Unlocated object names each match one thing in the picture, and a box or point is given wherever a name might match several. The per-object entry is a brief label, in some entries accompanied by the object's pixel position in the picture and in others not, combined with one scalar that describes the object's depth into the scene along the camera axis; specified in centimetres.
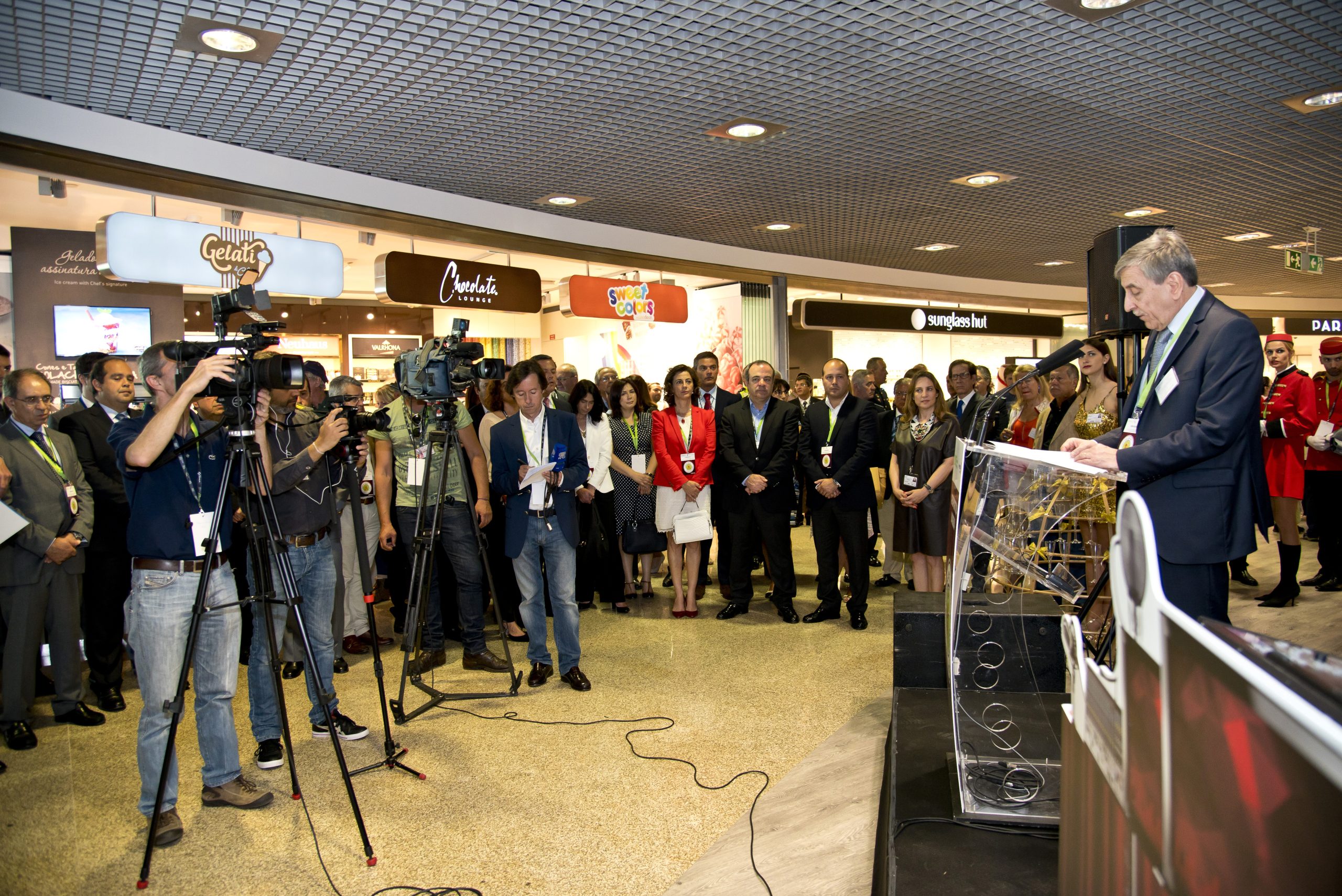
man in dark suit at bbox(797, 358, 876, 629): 524
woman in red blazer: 553
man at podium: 217
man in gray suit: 369
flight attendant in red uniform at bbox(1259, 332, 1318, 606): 568
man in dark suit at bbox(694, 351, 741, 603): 590
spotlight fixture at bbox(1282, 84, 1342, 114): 449
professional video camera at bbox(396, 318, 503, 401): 365
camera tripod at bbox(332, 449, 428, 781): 328
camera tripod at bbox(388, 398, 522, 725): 372
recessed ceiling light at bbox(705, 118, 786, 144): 464
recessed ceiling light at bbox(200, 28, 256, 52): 336
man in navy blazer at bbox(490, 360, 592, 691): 412
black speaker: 347
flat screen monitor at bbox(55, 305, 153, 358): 614
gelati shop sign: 443
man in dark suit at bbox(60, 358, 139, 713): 412
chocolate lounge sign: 573
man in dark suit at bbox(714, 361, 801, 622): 542
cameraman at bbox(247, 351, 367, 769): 342
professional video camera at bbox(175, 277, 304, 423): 262
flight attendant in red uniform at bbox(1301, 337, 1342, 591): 580
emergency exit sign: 842
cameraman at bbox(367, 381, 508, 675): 441
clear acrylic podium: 211
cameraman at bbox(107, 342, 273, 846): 274
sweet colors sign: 727
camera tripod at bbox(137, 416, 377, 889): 256
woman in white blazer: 556
